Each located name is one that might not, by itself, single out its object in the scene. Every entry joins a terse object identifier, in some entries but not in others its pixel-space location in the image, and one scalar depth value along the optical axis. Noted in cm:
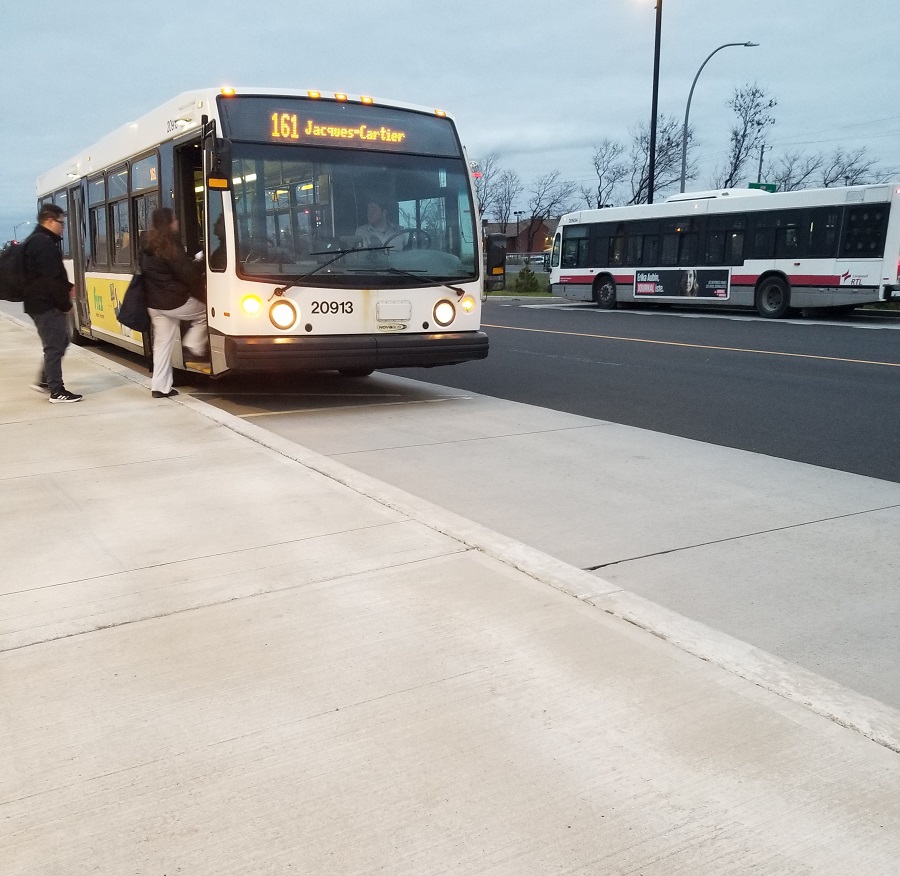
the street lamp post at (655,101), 3039
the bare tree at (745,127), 5072
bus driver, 894
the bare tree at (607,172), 6366
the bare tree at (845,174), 5669
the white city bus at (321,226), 849
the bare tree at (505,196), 7838
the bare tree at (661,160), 5412
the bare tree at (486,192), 7762
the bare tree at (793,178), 5909
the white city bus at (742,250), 2111
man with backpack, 894
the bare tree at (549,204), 7675
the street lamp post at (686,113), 2970
